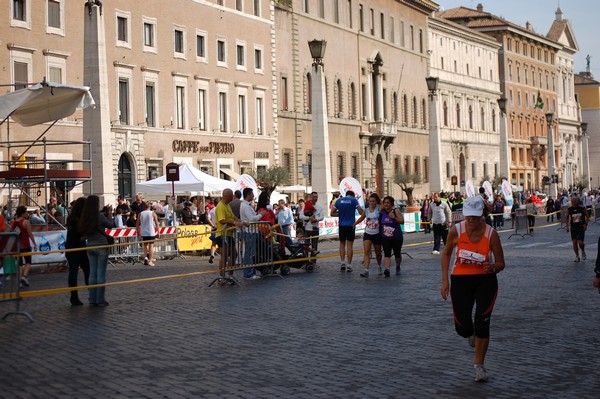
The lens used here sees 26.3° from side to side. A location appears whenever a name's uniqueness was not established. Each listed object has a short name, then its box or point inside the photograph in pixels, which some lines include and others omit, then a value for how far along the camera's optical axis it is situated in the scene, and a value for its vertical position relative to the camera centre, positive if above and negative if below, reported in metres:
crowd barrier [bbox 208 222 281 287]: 22.84 -0.45
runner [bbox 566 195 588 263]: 28.06 -0.16
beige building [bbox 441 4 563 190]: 111.81 +12.38
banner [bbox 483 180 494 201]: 57.13 +1.28
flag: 117.62 +10.47
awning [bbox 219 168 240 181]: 57.40 +2.41
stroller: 25.61 -0.62
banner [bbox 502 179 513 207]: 64.41 +1.36
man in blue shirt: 25.53 +0.04
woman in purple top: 24.17 -0.15
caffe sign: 53.72 +3.51
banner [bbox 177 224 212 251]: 35.09 -0.32
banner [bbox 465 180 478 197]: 56.00 +1.38
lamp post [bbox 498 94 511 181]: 76.56 +4.20
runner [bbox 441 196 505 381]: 11.09 -0.43
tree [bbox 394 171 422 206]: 79.75 +2.64
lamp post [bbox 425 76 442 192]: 62.21 +3.32
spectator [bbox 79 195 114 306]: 19.05 -0.17
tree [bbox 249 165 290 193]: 57.78 +2.29
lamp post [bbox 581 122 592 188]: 139.50 +6.48
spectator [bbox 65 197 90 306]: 19.55 -0.16
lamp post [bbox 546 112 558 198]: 91.76 +3.91
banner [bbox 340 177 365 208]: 43.75 +1.28
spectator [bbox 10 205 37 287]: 23.17 +0.04
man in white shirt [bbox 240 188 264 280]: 23.95 -0.11
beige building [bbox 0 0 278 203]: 44.81 +6.24
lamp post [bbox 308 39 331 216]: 43.14 +2.87
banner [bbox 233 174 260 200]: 38.53 +1.34
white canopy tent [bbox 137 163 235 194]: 40.50 +1.42
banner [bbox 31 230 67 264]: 28.36 -0.23
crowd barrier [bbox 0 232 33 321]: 16.80 -0.49
